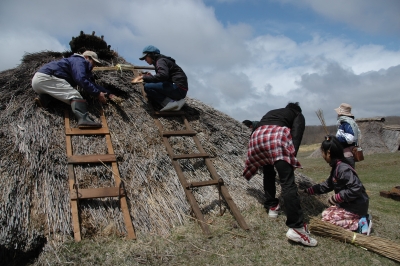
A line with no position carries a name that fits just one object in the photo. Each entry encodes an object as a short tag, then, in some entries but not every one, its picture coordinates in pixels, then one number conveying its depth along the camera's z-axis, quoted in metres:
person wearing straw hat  5.03
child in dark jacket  3.99
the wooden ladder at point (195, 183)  3.99
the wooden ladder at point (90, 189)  3.52
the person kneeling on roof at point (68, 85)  4.57
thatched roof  3.39
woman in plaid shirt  3.73
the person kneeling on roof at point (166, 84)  5.44
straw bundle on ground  3.58
